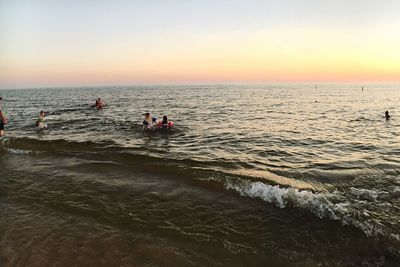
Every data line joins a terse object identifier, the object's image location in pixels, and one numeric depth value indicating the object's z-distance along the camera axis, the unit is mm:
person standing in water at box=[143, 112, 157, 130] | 20203
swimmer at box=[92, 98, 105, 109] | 36534
